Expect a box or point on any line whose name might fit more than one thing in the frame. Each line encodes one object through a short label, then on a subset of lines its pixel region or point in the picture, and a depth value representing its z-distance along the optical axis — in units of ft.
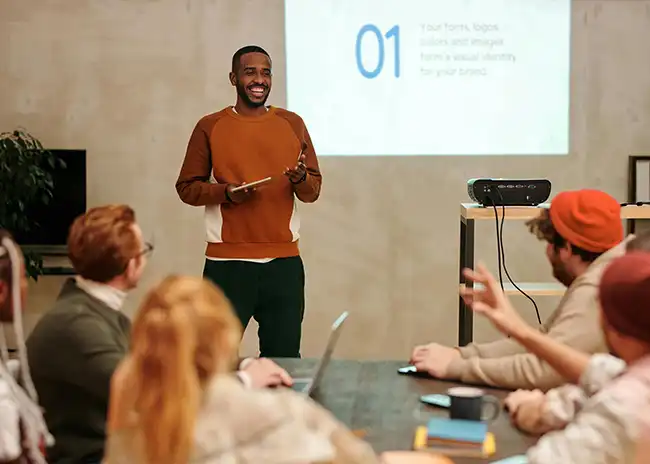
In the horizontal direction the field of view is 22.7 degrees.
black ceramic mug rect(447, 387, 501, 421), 16.58
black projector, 21.87
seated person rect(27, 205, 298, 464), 16.43
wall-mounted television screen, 25.55
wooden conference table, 16.38
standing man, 21.36
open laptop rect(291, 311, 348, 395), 16.96
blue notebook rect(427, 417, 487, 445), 16.16
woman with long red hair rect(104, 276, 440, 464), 12.27
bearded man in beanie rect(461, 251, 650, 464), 13.67
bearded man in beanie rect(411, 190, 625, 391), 17.51
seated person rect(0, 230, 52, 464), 14.53
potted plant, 24.68
